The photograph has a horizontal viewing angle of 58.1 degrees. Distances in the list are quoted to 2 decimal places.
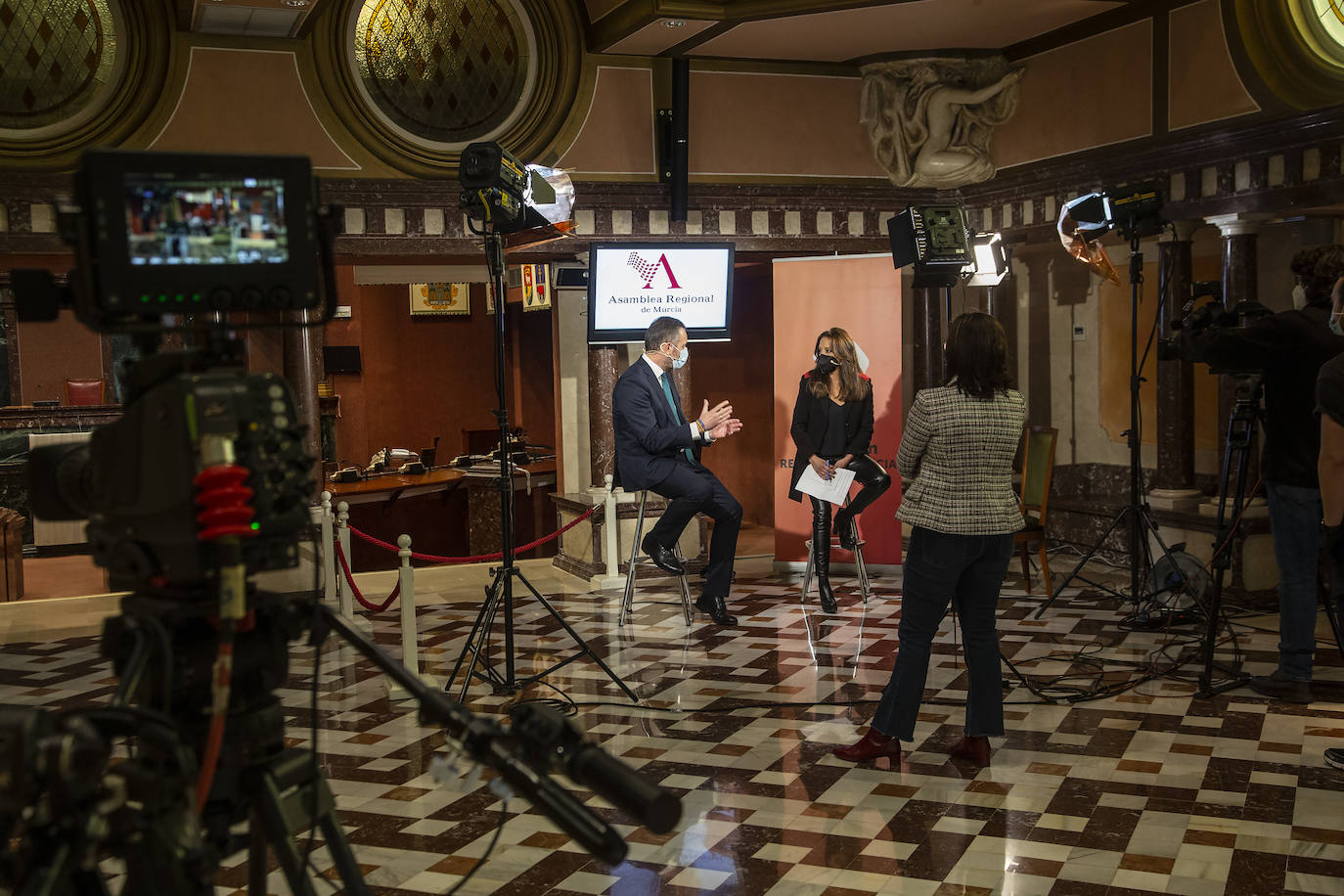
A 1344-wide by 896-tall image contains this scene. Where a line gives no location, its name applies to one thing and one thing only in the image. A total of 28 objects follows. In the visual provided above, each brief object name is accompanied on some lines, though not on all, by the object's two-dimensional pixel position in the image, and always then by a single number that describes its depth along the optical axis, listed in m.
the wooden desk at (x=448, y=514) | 10.84
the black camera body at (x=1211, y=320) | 4.93
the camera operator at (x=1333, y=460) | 4.14
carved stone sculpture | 8.38
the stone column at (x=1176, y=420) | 7.55
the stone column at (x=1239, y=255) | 7.04
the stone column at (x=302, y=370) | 8.29
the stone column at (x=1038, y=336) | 9.27
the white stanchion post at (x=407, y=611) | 5.18
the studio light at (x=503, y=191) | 4.82
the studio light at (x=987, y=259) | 7.51
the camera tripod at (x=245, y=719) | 1.67
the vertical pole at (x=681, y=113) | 8.04
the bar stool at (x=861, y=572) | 7.19
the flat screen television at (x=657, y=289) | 7.59
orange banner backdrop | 7.87
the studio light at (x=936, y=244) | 6.30
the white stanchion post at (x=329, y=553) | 6.86
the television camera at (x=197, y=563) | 1.48
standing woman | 4.02
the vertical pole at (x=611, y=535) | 7.69
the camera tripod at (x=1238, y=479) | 4.97
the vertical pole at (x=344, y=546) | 6.91
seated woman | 7.07
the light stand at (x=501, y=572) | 4.84
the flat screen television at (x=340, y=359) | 14.34
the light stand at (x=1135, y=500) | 6.22
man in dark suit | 6.47
